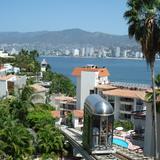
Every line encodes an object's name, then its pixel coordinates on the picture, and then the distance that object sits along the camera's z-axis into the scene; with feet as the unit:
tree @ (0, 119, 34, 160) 96.32
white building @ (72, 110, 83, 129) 206.80
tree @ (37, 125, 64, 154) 102.47
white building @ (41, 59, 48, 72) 419.02
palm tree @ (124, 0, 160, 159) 77.05
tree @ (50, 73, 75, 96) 345.06
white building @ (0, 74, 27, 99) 214.28
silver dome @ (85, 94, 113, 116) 78.38
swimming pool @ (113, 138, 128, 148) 117.64
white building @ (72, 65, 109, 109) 256.11
